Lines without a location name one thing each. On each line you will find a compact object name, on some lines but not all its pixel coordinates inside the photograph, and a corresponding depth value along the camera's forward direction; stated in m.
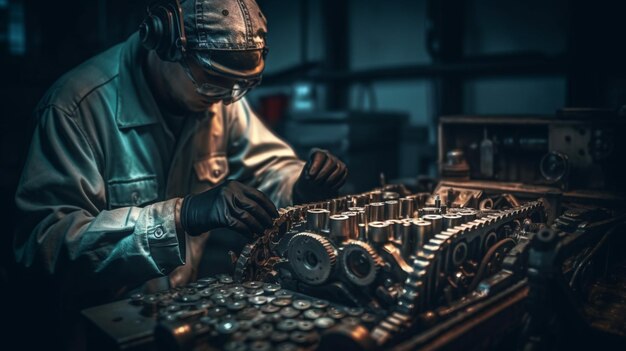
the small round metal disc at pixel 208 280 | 1.85
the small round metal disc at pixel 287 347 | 1.35
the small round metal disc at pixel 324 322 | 1.48
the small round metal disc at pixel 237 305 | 1.60
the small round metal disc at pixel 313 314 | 1.55
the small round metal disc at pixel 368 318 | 1.52
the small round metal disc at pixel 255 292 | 1.72
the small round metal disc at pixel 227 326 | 1.45
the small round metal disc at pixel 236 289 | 1.73
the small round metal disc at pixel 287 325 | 1.46
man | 1.93
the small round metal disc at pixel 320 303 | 1.61
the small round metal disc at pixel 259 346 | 1.35
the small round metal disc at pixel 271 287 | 1.75
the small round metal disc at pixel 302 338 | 1.39
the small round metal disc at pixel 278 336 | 1.40
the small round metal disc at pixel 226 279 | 1.84
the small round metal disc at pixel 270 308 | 1.59
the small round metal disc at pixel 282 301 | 1.64
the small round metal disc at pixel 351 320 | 1.51
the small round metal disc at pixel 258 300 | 1.65
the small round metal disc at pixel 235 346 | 1.36
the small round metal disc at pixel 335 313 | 1.55
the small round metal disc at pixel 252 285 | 1.78
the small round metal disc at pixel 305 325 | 1.46
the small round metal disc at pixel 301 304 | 1.60
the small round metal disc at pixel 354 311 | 1.56
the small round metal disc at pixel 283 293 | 1.72
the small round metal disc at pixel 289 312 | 1.55
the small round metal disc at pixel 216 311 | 1.57
